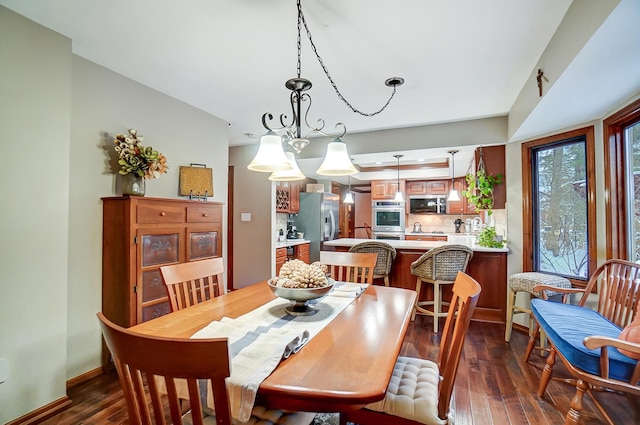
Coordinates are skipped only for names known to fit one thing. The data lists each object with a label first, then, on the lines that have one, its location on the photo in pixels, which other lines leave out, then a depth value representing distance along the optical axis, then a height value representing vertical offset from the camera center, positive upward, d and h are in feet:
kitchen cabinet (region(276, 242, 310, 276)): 15.61 -2.05
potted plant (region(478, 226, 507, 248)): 11.43 -0.90
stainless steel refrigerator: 19.13 -0.19
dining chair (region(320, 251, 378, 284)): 7.56 -1.14
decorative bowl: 4.71 -1.22
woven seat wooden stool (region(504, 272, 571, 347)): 8.80 -2.06
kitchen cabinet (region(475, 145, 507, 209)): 11.76 +1.97
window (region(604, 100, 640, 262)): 7.47 +0.75
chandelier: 5.16 +1.09
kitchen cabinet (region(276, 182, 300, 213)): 17.21 +1.13
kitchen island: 11.39 -2.32
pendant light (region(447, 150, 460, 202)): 15.14 +1.10
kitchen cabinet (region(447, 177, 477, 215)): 20.01 +0.79
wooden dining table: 2.79 -1.58
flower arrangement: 7.71 +1.53
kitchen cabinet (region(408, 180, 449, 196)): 21.07 +2.01
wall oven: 21.25 +0.00
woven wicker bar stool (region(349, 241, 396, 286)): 11.07 -1.38
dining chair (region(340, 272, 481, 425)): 3.77 -2.39
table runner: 2.86 -1.54
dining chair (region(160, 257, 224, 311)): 5.49 -1.16
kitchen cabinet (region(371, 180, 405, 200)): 21.48 +1.94
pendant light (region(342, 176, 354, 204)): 18.99 +1.12
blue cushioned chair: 5.04 -2.32
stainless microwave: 20.92 +0.82
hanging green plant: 11.80 +1.07
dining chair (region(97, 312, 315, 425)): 2.16 -1.12
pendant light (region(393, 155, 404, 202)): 16.53 +1.03
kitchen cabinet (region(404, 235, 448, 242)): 20.63 -1.49
